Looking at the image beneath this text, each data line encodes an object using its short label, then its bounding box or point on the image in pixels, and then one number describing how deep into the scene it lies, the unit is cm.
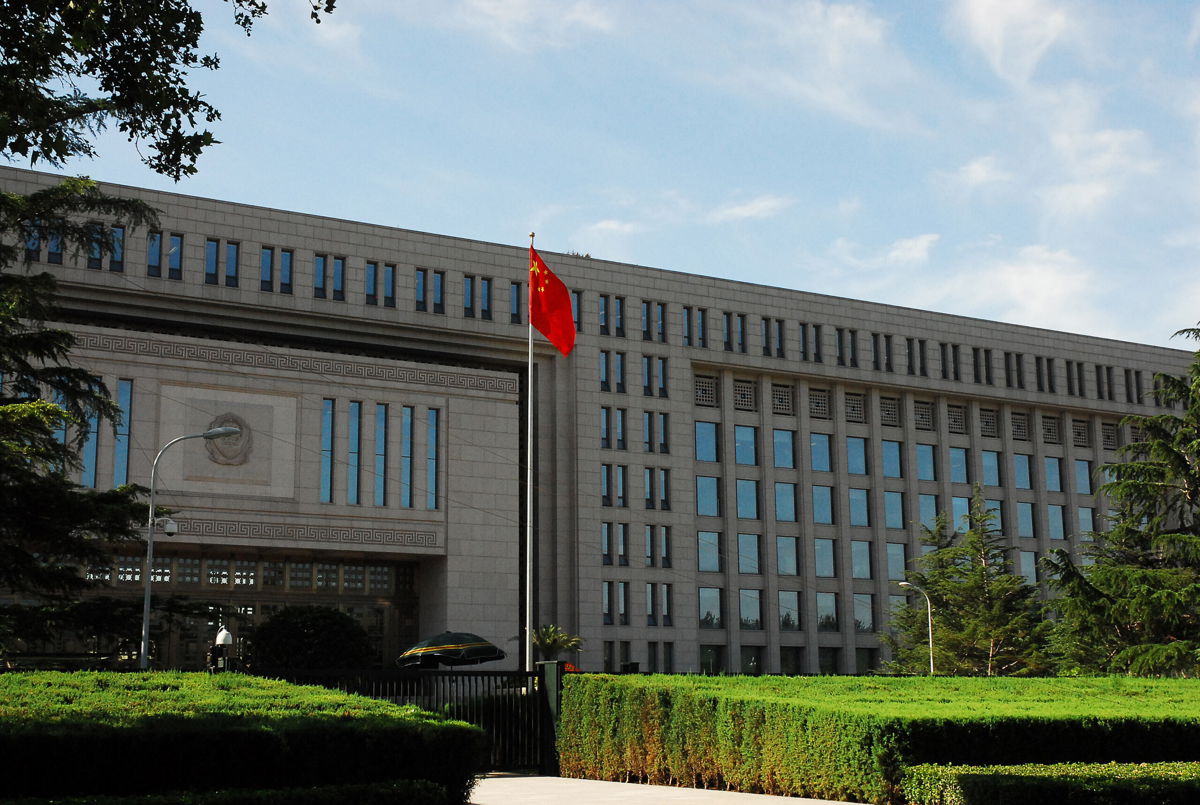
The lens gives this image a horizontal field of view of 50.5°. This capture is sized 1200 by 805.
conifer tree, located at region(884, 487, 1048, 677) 4800
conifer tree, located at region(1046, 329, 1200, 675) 3056
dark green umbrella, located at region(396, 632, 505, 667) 3966
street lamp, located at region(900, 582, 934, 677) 4835
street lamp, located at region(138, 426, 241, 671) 2728
